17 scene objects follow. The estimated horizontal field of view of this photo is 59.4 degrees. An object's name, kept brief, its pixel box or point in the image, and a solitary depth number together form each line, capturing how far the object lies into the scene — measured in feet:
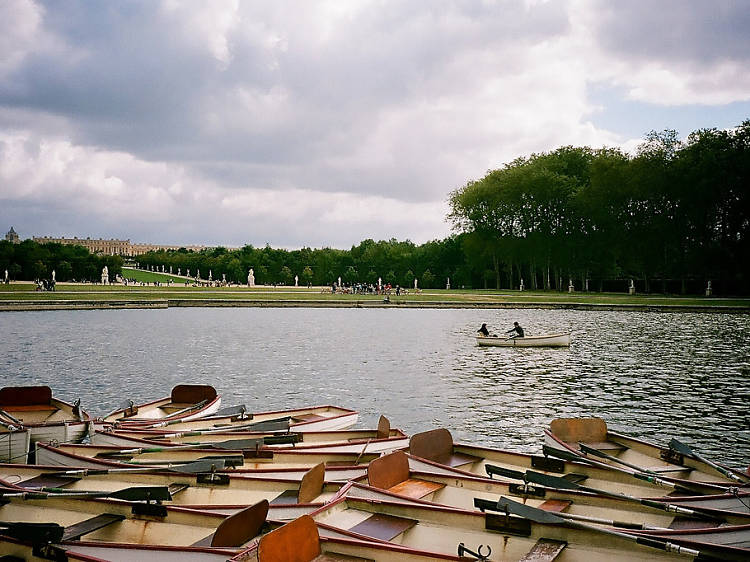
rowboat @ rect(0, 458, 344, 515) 31.71
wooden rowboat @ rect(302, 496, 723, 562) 24.40
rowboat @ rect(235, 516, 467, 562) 22.48
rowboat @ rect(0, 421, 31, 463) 45.03
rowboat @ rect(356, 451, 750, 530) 28.12
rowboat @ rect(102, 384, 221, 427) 54.54
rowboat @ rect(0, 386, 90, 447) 49.03
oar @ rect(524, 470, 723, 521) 28.55
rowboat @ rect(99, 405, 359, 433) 48.55
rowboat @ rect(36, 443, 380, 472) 38.04
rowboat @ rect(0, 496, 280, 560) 25.85
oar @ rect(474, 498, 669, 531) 25.58
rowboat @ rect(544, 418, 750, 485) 37.78
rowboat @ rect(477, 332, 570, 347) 124.16
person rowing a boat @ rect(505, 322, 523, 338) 126.52
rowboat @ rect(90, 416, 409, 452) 42.78
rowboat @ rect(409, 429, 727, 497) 33.71
